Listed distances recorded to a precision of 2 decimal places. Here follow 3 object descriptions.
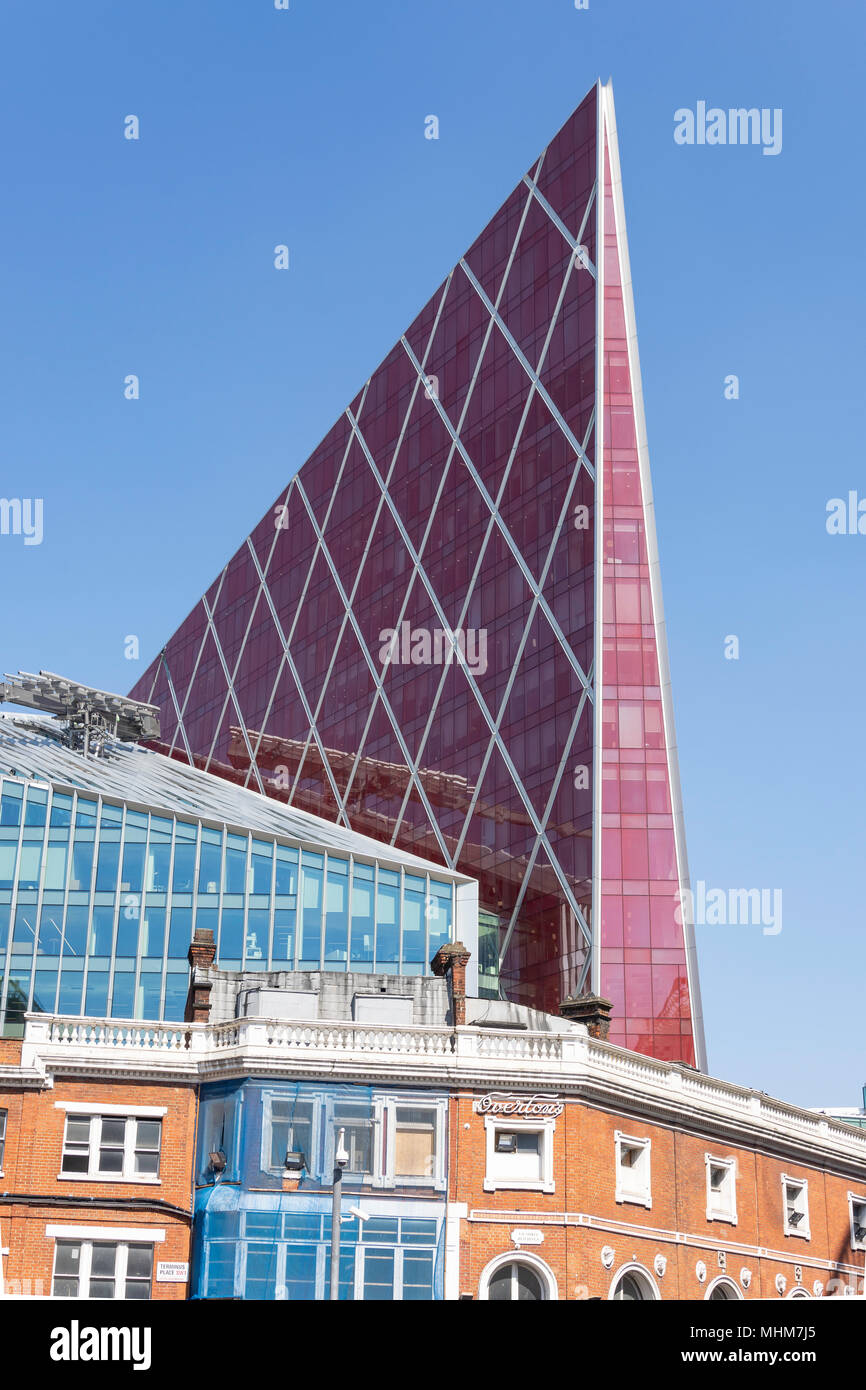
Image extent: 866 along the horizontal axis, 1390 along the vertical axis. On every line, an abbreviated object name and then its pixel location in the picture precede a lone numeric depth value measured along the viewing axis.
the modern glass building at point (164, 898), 72.19
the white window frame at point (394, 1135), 44.72
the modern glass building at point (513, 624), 89.56
